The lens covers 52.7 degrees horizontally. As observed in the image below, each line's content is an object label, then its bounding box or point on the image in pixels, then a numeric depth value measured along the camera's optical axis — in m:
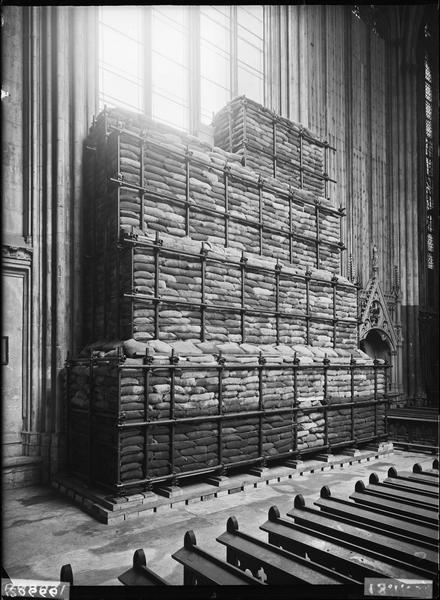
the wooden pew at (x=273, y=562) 2.83
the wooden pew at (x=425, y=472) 5.41
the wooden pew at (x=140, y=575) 2.87
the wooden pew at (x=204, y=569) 2.81
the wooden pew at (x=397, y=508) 3.85
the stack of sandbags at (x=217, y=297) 6.99
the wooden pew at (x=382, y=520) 3.47
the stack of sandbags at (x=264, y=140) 10.12
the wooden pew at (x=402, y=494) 4.25
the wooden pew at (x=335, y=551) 2.93
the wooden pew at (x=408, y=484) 4.60
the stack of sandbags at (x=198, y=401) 6.18
